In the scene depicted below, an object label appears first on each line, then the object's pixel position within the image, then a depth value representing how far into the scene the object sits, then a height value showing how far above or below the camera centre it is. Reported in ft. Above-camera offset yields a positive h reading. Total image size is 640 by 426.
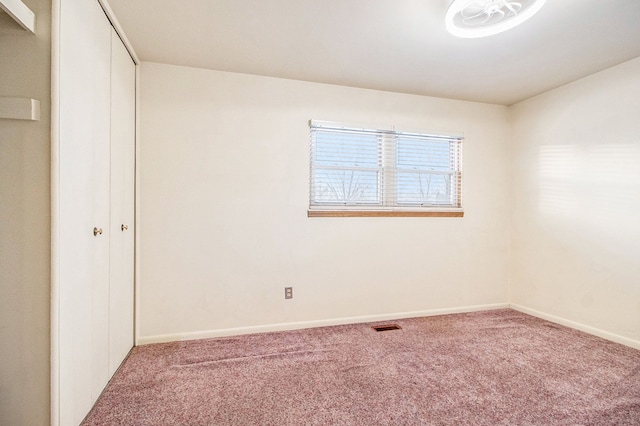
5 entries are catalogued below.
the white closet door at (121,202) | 6.67 +0.21
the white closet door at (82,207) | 4.58 +0.06
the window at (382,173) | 9.86 +1.41
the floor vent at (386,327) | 9.50 -3.73
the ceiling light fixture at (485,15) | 5.57 +3.95
